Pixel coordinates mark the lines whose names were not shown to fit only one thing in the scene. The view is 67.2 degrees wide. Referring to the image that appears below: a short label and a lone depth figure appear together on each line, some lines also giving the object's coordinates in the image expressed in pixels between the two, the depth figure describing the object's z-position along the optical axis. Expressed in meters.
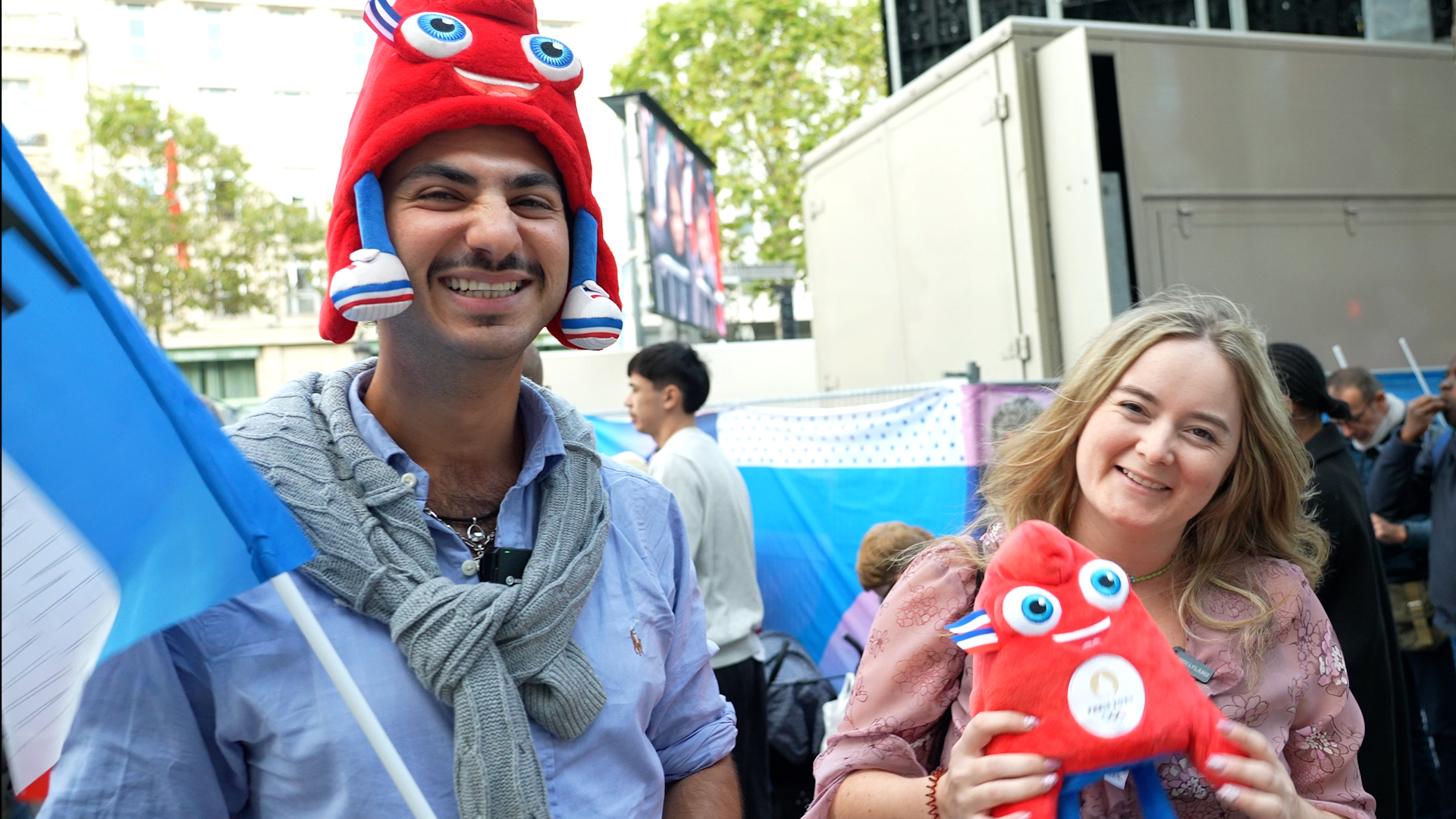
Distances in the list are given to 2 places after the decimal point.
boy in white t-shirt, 4.30
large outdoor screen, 11.07
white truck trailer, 5.41
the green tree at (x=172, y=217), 23.97
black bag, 4.64
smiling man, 1.38
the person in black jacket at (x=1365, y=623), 2.73
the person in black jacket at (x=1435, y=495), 4.57
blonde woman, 1.92
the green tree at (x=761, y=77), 20.06
